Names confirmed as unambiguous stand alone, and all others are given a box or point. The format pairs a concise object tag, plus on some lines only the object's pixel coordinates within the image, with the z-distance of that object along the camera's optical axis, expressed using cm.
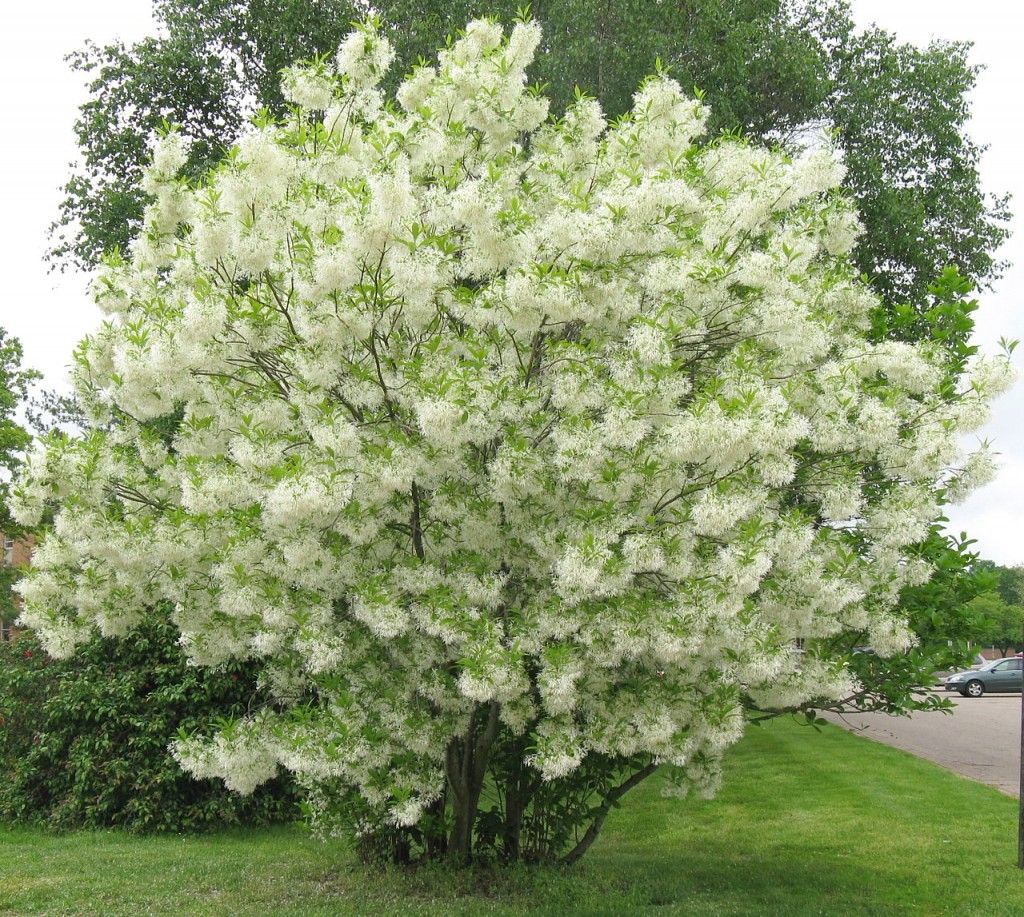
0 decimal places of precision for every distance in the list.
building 3256
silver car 3165
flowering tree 641
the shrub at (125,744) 1248
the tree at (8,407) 2612
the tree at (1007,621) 5618
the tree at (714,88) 1731
